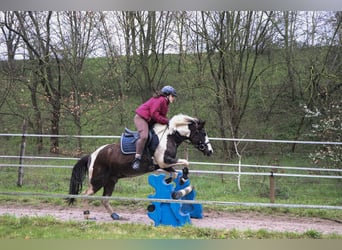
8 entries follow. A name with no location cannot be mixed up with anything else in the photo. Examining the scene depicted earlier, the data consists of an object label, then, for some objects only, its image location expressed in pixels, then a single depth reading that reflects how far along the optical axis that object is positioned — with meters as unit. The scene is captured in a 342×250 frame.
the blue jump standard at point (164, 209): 4.78
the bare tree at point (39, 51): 10.16
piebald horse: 4.91
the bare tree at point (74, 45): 9.95
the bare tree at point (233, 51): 9.59
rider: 4.84
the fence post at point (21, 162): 7.42
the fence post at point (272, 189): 6.16
